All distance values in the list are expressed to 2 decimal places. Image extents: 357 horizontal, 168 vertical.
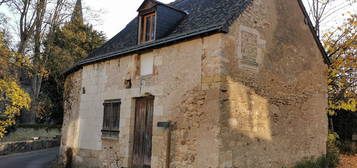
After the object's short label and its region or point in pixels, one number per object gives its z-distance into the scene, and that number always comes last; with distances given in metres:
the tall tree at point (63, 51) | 18.68
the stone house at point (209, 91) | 7.71
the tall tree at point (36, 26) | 16.48
